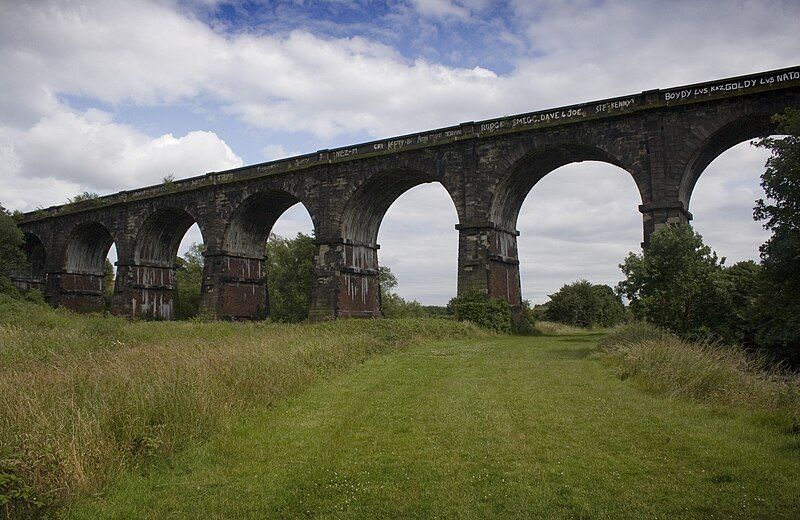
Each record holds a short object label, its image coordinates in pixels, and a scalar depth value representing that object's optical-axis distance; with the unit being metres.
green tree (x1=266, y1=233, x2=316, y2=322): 42.78
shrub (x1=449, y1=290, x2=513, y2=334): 24.67
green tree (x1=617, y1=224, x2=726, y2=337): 15.60
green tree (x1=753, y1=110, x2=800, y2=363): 12.16
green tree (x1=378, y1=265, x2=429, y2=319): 42.60
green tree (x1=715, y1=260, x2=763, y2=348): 15.14
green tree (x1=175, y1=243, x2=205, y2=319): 43.84
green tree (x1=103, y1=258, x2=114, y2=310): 56.59
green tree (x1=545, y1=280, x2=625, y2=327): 39.91
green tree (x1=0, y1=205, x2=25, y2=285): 34.59
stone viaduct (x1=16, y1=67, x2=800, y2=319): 21.69
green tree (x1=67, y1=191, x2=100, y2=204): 42.07
